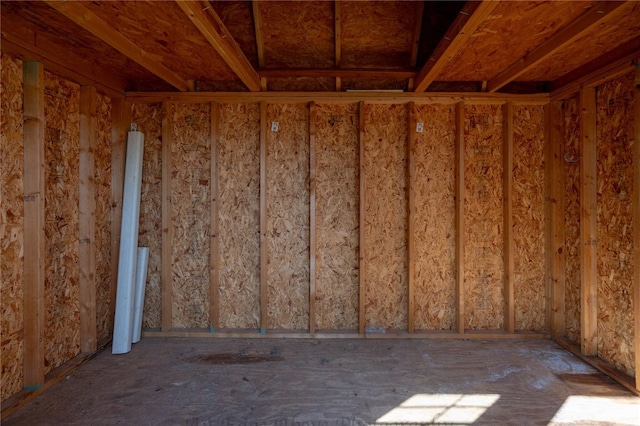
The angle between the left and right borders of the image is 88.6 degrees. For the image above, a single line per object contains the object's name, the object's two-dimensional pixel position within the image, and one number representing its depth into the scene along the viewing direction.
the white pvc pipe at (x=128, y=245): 3.52
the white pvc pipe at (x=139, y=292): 3.75
